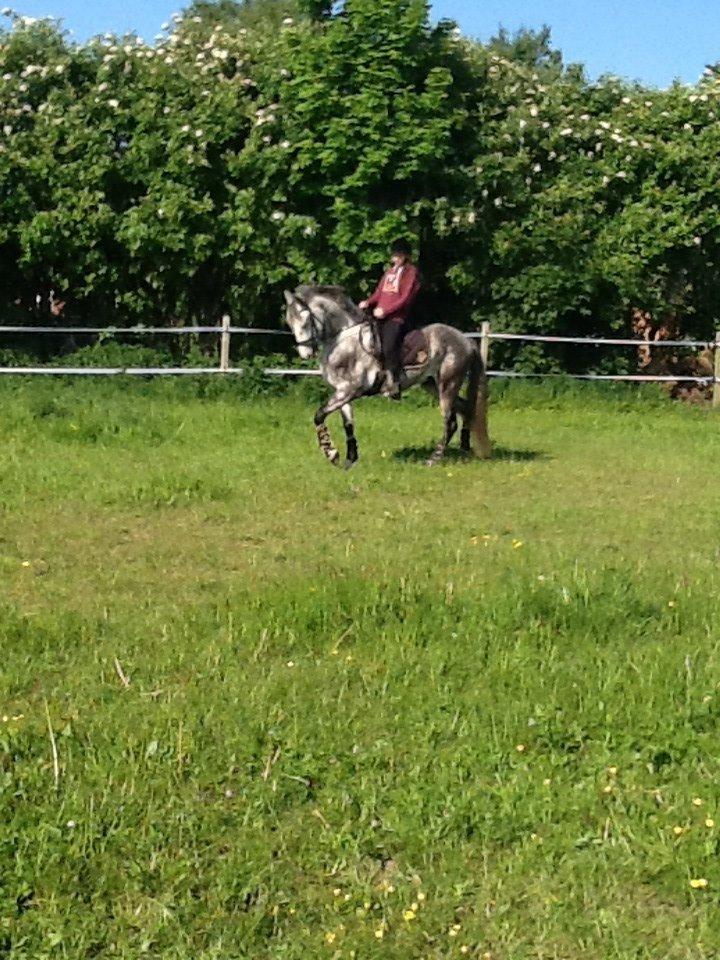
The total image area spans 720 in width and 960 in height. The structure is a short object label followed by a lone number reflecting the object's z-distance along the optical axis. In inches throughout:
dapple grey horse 521.0
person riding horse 522.6
